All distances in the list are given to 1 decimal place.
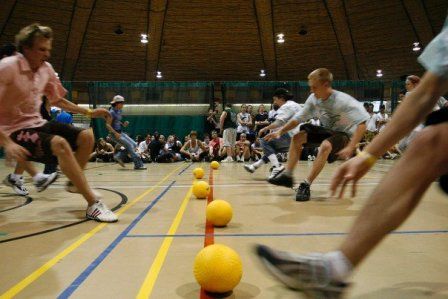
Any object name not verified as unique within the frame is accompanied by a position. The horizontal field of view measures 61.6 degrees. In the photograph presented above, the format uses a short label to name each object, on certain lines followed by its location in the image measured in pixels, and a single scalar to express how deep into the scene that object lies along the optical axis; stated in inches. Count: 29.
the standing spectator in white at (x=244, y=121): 591.8
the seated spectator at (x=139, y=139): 654.6
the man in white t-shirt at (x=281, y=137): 293.8
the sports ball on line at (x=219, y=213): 129.6
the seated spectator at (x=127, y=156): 604.0
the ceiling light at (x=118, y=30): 875.9
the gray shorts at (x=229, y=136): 522.8
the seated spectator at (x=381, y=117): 567.1
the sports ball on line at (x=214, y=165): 409.5
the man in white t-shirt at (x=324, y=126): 193.8
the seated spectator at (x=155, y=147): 612.7
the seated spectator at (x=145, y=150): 599.8
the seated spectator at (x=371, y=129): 574.6
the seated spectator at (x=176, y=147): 622.8
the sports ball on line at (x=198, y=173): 298.8
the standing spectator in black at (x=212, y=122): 621.6
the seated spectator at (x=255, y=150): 594.2
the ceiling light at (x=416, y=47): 850.1
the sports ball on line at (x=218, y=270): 73.2
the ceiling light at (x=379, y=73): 945.5
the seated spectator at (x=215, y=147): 592.1
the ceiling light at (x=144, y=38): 895.1
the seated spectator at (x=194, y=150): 587.5
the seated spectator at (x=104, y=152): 609.3
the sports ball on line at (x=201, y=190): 195.0
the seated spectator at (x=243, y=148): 575.2
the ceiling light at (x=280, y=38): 902.1
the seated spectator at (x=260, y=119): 574.9
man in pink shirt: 137.6
